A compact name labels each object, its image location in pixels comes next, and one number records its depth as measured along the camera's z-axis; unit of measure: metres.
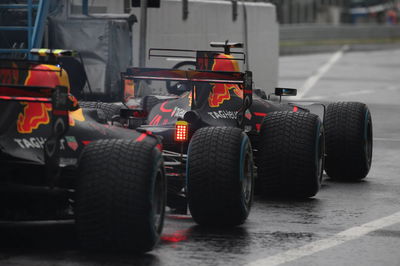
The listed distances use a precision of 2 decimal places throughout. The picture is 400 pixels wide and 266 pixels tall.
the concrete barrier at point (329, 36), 115.06
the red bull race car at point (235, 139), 19.89
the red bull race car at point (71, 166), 16.95
